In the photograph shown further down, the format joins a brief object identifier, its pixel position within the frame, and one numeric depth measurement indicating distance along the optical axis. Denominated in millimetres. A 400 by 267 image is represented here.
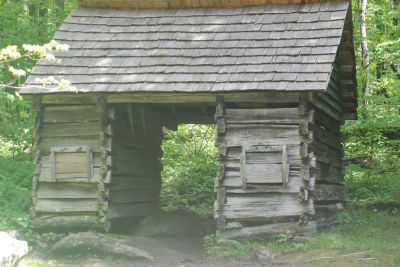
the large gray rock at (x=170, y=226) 13148
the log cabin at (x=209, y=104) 11016
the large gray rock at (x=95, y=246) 10906
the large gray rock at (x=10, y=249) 9680
